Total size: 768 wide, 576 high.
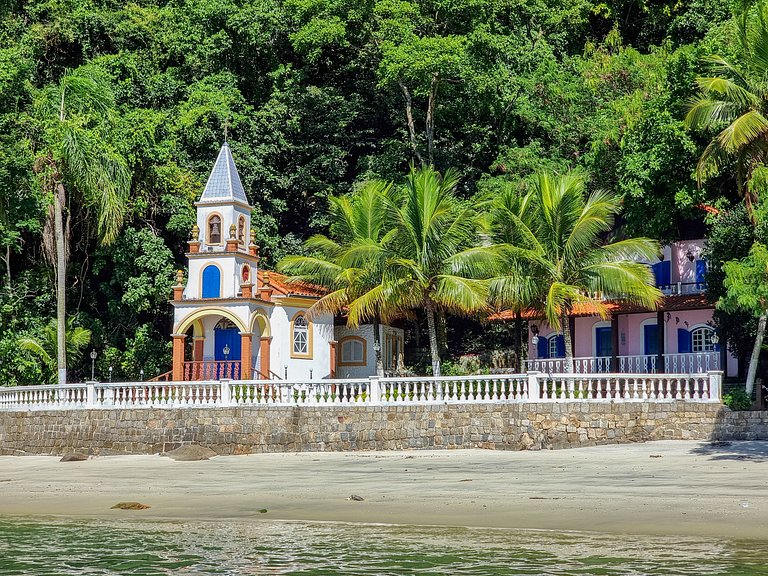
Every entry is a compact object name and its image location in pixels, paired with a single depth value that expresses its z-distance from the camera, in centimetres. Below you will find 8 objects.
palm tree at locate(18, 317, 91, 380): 3759
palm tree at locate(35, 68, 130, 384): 3409
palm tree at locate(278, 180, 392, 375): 3238
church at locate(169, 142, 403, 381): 3534
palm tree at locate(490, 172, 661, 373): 3081
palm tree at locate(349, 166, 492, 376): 3125
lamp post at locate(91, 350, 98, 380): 3651
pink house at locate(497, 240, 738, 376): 3606
